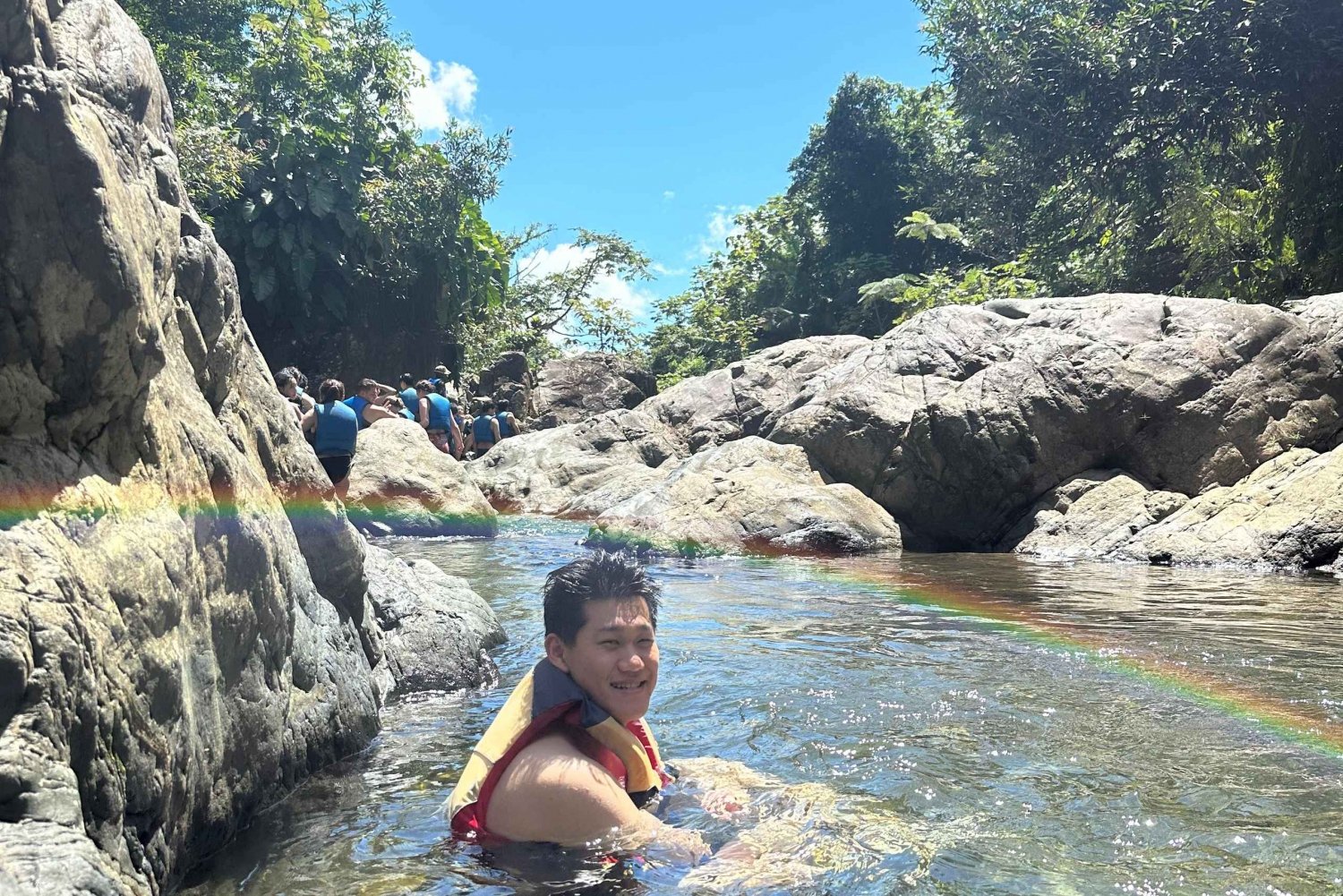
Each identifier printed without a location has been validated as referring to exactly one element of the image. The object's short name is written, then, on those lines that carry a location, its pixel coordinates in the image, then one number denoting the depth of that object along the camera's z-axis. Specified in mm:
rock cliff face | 2488
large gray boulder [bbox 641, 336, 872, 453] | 21156
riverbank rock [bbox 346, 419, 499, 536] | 15461
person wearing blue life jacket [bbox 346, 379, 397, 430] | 16600
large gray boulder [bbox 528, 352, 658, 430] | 30266
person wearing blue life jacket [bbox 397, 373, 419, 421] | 20141
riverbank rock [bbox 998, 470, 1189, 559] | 12867
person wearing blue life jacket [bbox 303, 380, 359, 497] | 10641
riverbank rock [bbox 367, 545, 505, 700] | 6254
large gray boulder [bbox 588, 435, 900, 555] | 13648
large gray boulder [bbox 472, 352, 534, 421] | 29734
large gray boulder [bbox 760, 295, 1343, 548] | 13508
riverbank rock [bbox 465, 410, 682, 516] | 19828
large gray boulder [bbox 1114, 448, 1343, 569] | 10594
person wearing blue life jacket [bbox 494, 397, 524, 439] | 25825
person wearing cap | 24531
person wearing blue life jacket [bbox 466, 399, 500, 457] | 23766
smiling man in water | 3184
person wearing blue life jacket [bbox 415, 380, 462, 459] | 20328
